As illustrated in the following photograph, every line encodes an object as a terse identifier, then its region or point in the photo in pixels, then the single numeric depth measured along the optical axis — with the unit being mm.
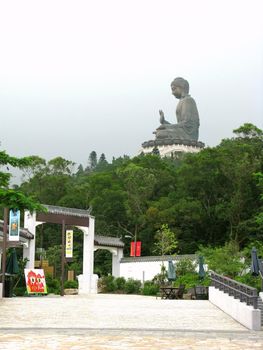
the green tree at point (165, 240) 40241
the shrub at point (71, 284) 35631
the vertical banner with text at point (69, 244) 33375
